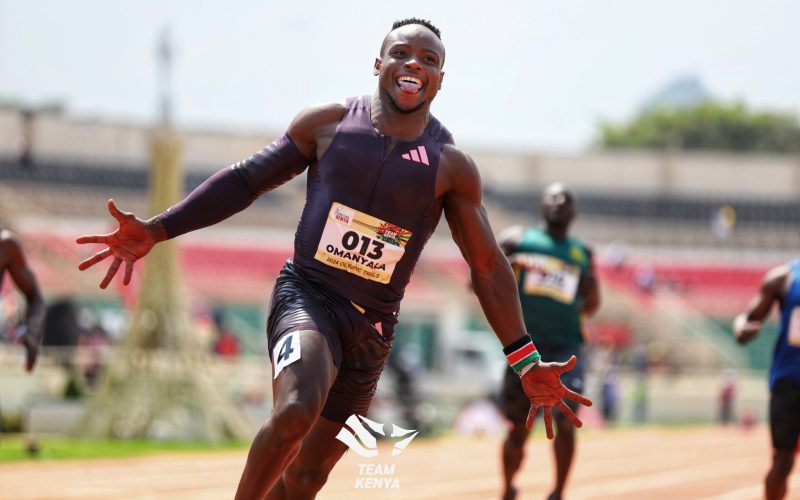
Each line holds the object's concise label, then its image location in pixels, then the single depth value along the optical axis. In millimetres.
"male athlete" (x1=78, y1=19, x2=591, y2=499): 10578
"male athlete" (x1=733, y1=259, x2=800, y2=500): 15898
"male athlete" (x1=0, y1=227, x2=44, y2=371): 17094
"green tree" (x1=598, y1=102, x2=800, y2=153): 179250
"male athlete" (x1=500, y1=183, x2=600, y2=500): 18094
